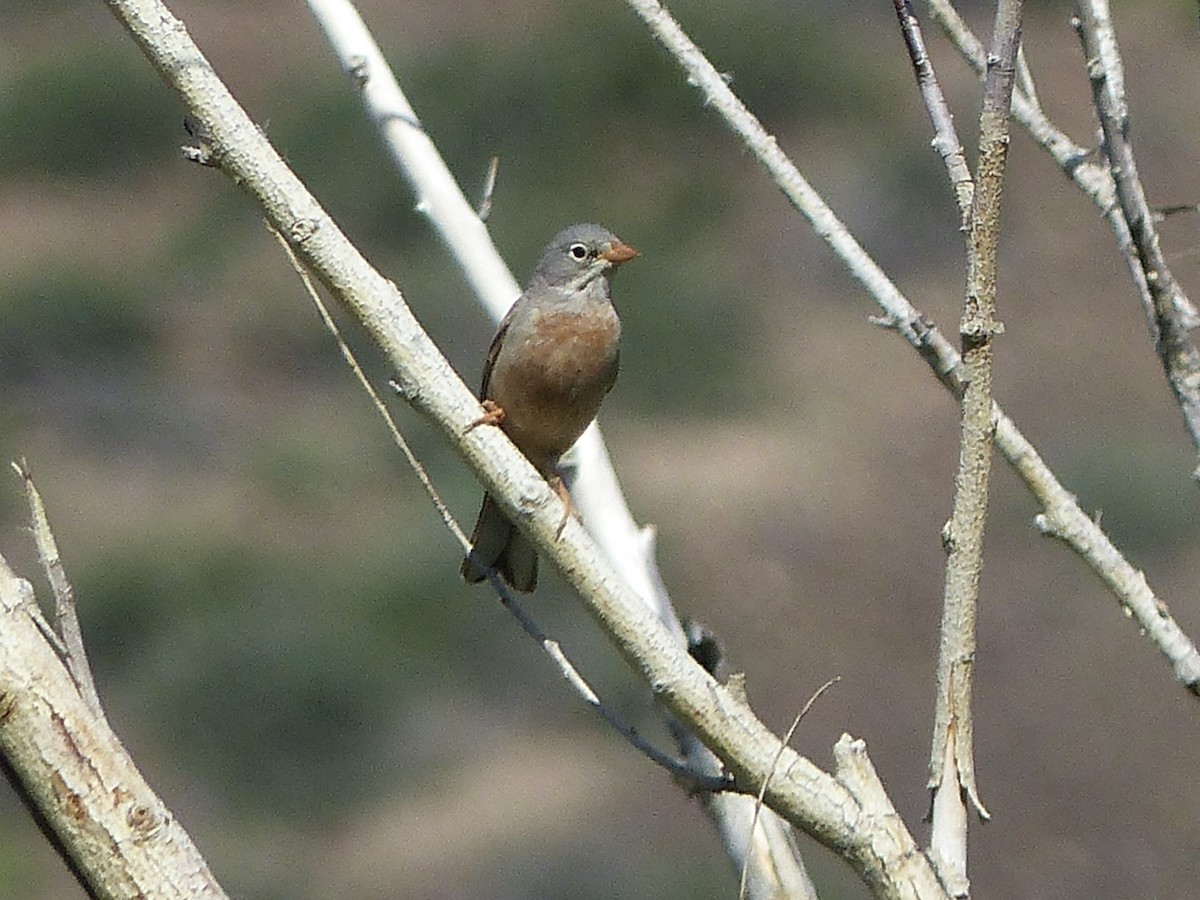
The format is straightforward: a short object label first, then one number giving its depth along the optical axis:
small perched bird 10.05
